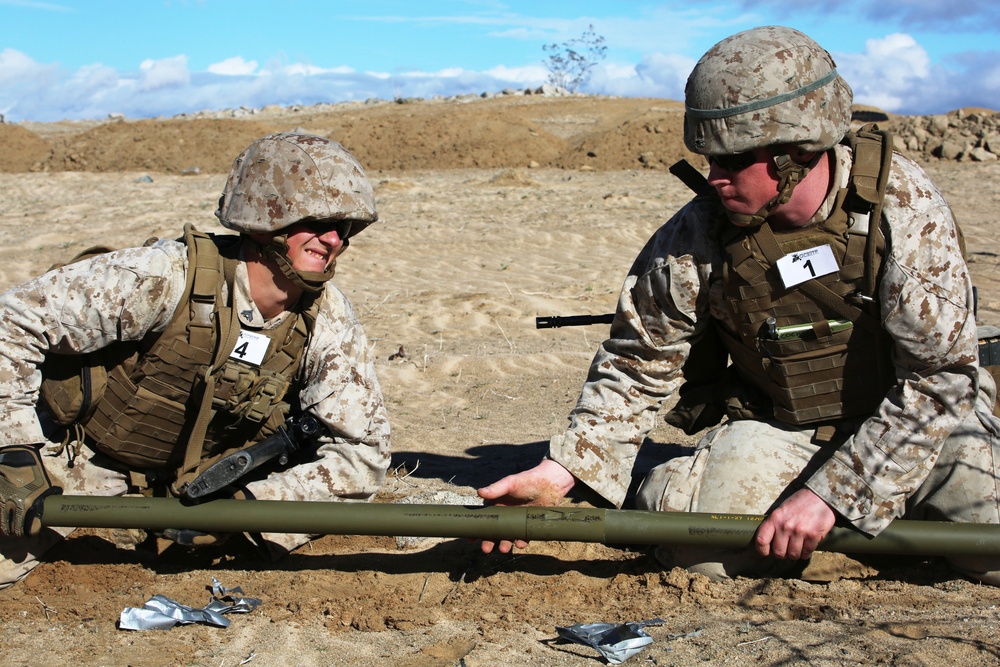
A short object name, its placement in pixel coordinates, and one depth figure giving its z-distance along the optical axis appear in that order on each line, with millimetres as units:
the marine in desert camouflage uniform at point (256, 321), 3479
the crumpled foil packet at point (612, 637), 2984
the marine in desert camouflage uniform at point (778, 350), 3164
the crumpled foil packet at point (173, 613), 3354
